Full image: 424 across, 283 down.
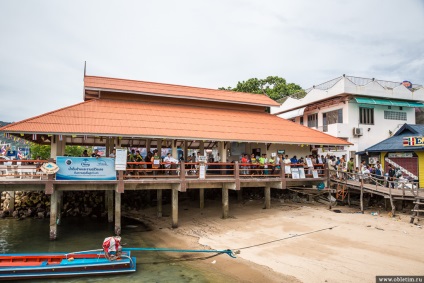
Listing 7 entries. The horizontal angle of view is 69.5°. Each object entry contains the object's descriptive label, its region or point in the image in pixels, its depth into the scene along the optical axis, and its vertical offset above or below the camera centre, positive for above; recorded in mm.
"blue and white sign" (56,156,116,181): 15523 -700
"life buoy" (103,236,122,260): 12203 -3746
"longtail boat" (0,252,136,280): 11289 -4214
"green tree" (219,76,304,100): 46250 +10643
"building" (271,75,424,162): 27234 +4515
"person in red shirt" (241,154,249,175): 19891 -715
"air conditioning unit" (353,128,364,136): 27125 +2107
